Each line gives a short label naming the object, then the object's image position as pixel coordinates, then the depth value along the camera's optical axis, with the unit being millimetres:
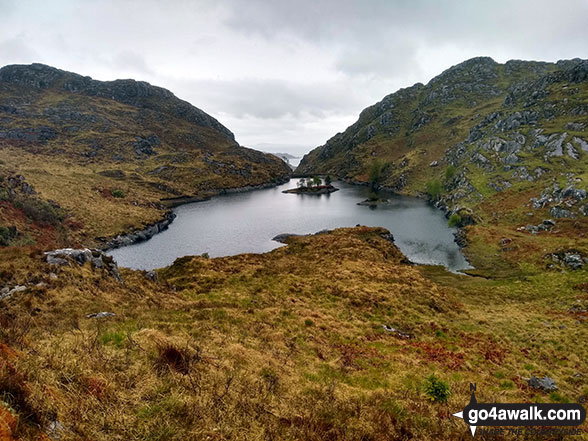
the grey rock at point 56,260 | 21450
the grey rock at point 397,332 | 25578
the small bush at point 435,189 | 133250
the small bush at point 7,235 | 46188
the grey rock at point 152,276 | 31258
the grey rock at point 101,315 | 16375
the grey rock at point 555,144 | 117000
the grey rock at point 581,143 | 112612
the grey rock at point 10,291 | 16359
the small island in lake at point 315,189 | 183750
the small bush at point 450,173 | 142912
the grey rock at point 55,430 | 6297
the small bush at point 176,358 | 10991
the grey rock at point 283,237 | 79281
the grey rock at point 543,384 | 18109
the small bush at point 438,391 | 13734
